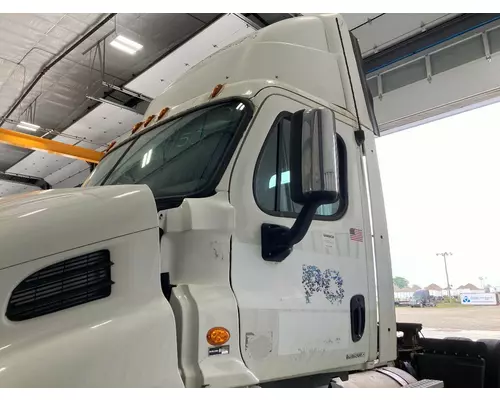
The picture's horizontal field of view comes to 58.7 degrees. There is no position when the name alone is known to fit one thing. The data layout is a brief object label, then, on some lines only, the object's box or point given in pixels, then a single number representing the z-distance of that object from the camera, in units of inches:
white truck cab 60.1
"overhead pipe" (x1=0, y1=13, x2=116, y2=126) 252.3
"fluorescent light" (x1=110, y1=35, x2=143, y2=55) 251.6
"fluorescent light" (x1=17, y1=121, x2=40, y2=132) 344.8
